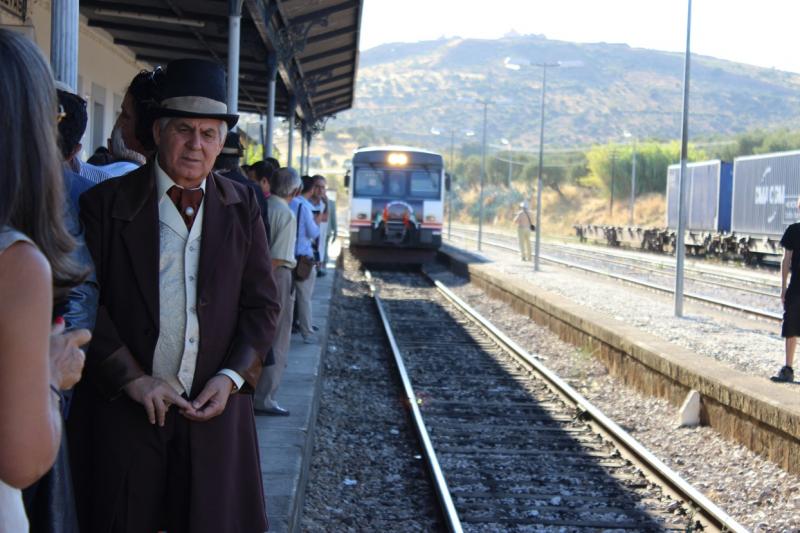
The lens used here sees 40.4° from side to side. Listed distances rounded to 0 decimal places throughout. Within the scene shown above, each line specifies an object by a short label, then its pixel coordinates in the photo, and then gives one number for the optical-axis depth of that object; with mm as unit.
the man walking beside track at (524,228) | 28250
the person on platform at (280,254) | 7613
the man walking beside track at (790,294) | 9242
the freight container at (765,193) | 30781
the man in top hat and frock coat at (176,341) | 3041
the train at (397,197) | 26172
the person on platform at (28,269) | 1918
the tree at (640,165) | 79438
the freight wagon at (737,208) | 31312
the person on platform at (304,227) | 10180
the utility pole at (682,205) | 15254
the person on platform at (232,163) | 6266
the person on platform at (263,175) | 8398
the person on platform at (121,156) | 3877
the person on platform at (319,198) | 13047
